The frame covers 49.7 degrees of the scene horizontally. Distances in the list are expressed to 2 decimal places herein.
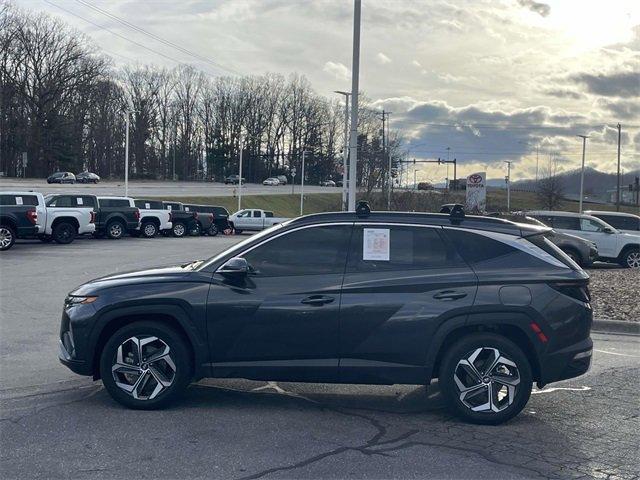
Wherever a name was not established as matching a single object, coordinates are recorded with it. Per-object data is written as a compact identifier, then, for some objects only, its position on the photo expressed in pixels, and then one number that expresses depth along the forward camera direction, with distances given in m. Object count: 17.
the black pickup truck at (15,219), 22.27
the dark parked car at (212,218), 38.44
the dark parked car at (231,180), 101.56
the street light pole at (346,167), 26.81
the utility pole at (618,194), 67.18
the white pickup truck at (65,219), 26.12
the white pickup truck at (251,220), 45.94
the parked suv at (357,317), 5.58
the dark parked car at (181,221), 36.00
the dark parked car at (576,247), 18.08
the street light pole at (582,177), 60.52
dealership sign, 38.66
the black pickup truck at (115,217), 30.06
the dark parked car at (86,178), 76.38
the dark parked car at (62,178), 70.57
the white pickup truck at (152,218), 33.56
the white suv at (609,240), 20.88
